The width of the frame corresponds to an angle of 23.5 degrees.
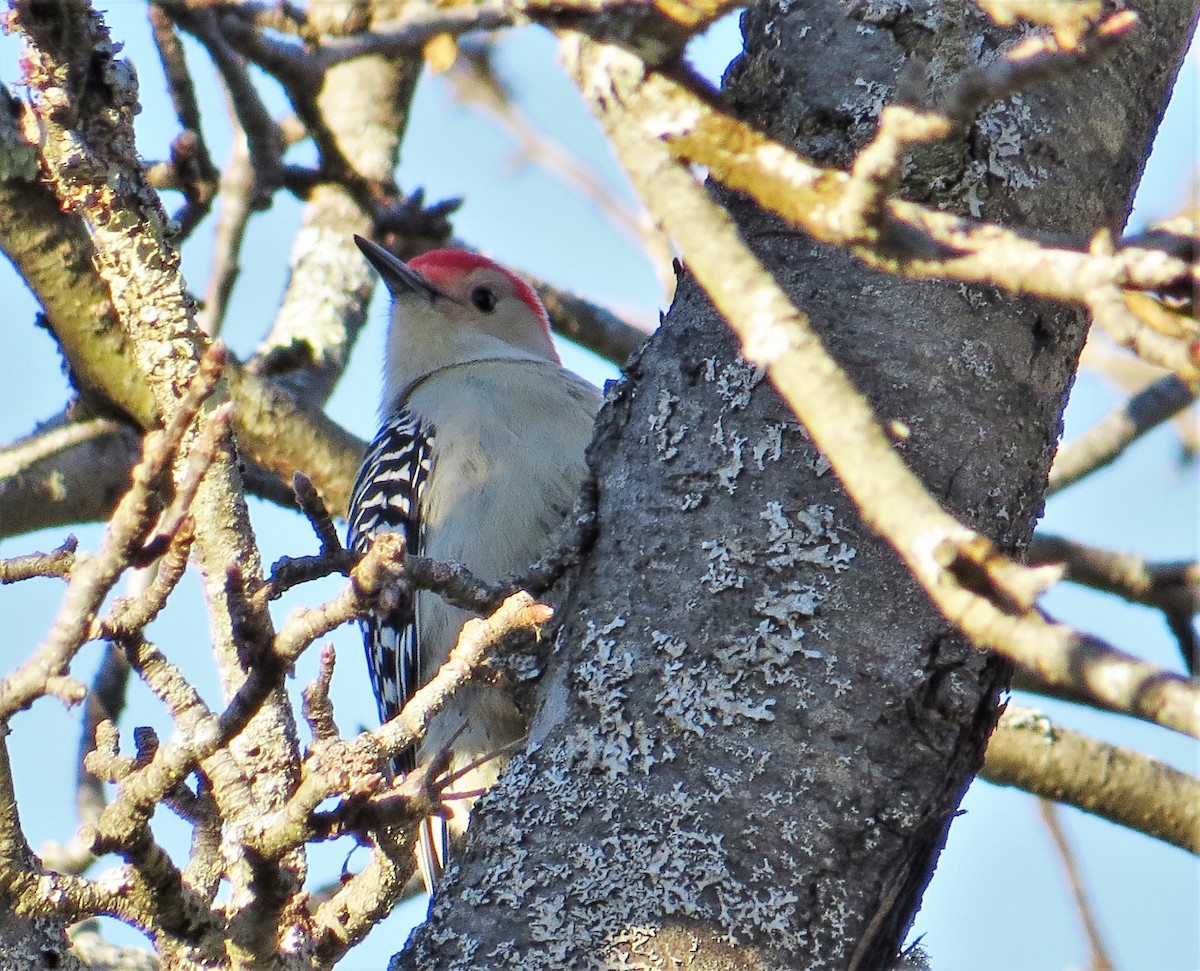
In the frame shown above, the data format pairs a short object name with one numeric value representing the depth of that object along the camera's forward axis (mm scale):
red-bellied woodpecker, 8836
